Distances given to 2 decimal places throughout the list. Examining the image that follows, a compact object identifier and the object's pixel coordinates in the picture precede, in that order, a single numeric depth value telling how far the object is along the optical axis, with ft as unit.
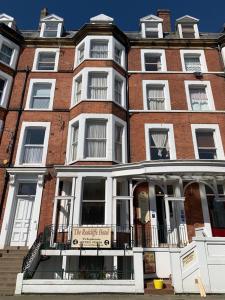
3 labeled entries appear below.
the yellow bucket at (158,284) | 29.62
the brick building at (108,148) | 35.86
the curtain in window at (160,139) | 49.34
